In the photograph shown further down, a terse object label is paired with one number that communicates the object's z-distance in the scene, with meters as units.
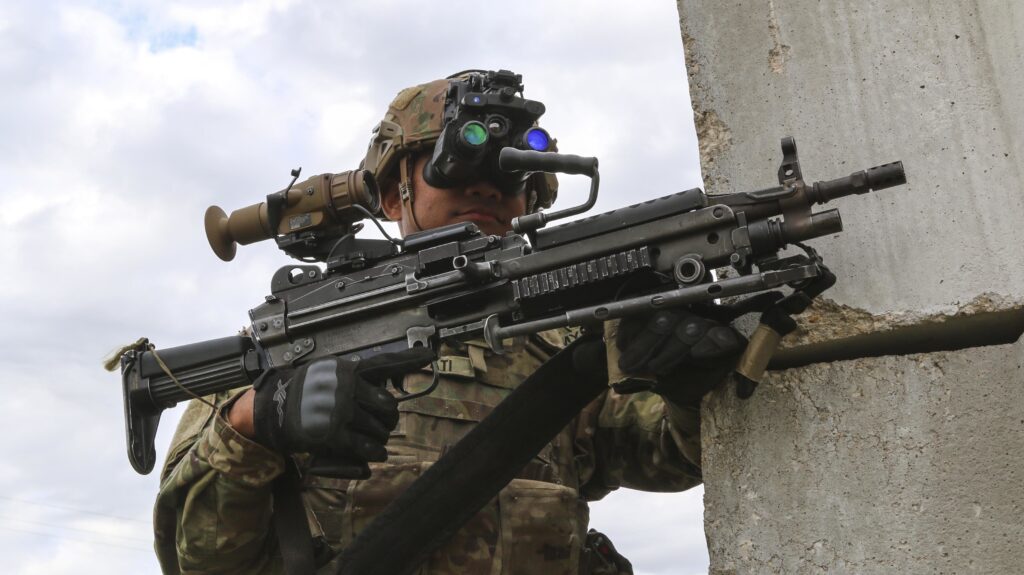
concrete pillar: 1.88
